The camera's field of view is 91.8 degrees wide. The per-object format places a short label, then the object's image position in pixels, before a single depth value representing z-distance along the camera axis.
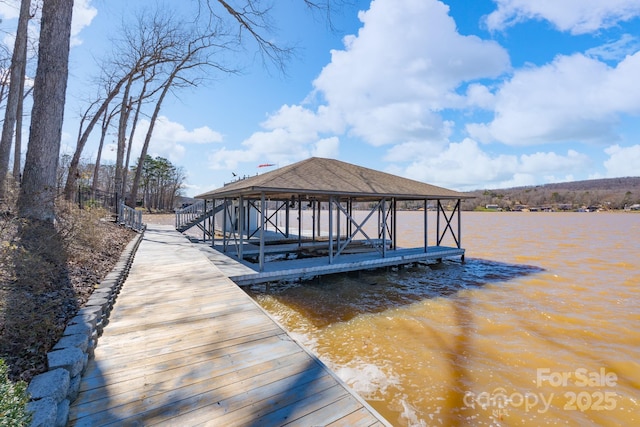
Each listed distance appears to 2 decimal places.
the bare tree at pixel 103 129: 19.75
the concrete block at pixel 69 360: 2.52
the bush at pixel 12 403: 1.47
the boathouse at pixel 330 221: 7.91
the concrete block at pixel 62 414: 2.09
